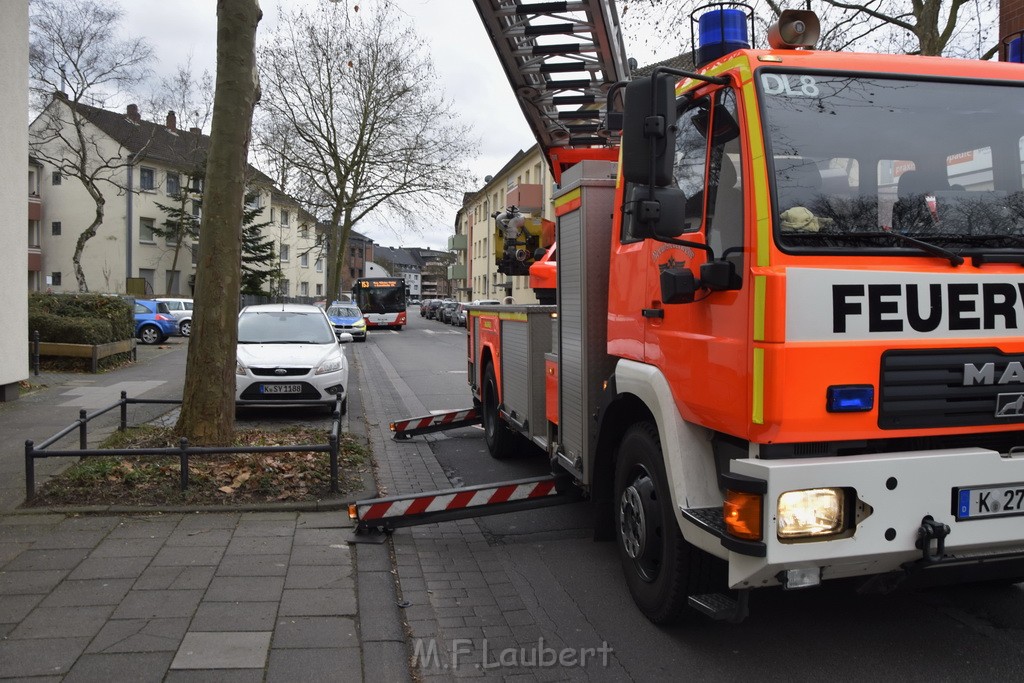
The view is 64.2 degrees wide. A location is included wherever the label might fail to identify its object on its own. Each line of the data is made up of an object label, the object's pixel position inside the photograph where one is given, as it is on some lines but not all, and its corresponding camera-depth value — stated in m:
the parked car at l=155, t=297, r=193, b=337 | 31.92
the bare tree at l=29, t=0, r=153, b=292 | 31.86
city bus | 49.09
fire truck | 3.07
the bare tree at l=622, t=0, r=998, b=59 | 15.83
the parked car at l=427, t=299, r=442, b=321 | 68.75
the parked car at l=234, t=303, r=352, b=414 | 10.68
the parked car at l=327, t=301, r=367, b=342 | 35.75
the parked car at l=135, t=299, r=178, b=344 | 28.80
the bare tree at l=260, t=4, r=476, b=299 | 40.69
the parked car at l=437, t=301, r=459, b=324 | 61.22
